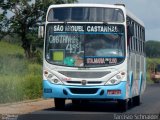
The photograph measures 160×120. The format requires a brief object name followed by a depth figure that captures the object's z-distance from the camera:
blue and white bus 19.75
